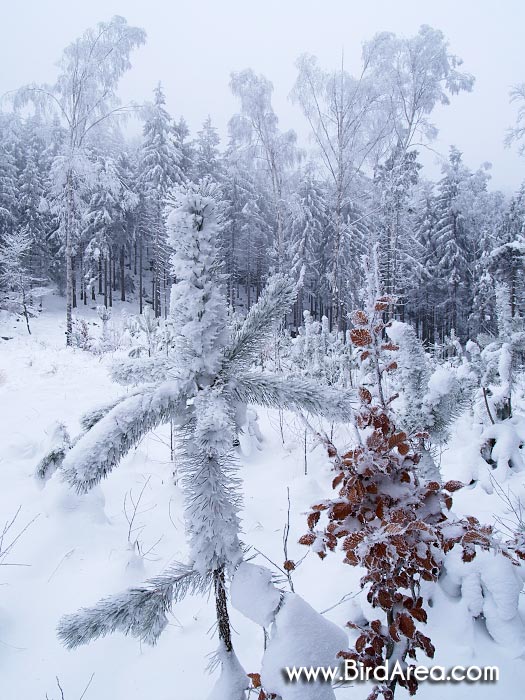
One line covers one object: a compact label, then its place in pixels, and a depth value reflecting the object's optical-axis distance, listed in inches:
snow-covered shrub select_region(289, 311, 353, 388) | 287.3
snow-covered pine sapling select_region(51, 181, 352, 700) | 41.9
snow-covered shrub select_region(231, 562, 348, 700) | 38.9
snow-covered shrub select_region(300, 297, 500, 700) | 57.4
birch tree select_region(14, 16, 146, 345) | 476.7
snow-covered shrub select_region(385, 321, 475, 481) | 104.9
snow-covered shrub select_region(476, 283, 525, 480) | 163.9
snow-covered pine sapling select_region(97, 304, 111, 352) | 456.6
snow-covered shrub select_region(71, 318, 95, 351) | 466.2
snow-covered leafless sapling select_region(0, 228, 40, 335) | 813.9
